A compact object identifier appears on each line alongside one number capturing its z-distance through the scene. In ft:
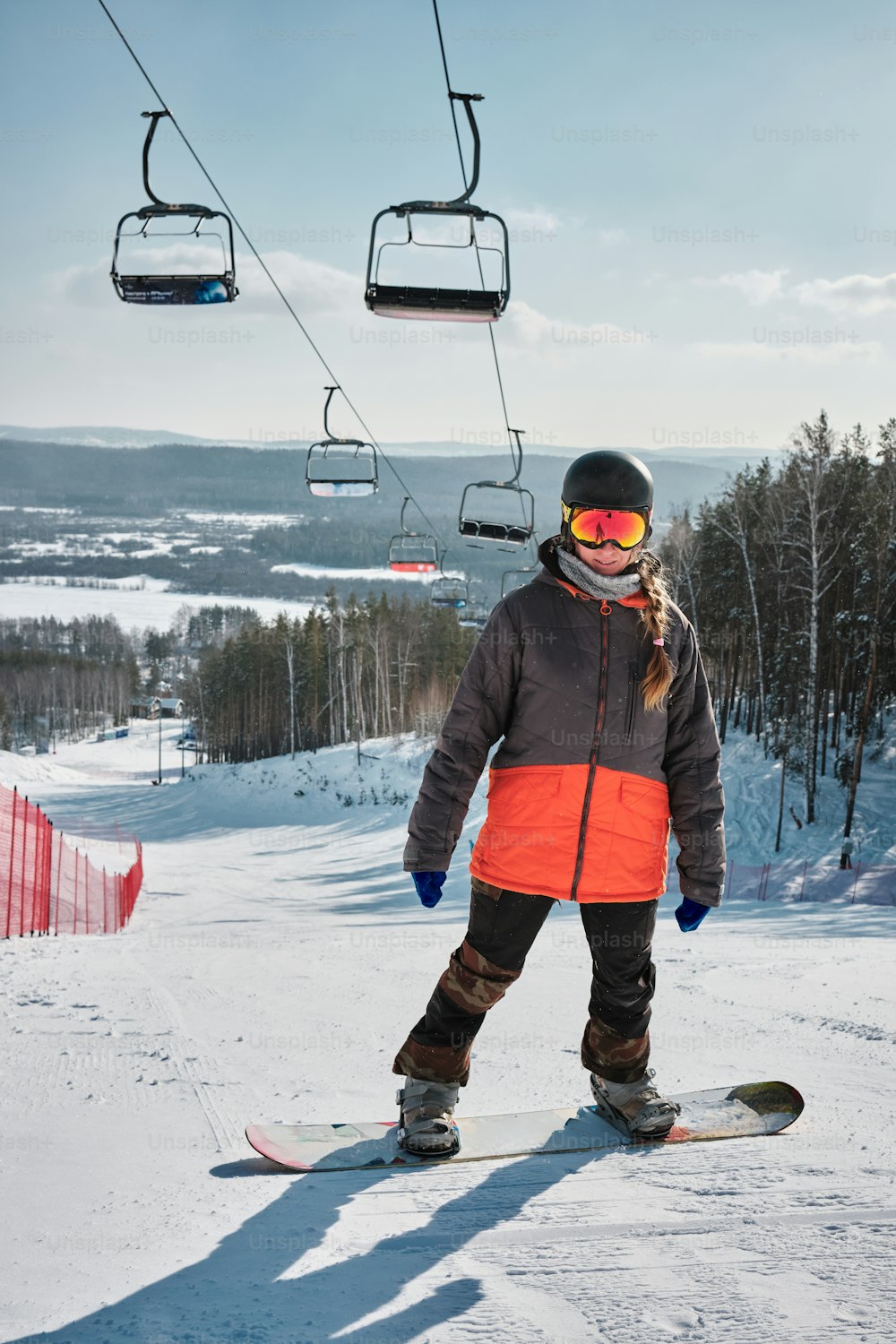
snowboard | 8.02
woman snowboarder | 7.95
